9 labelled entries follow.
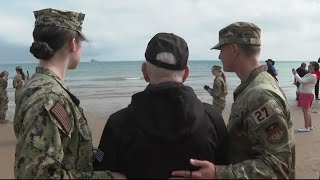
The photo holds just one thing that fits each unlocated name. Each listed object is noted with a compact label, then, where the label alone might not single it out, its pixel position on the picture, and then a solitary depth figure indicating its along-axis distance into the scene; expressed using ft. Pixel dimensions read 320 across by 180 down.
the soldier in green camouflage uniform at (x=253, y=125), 4.99
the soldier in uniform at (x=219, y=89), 24.92
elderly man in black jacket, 4.55
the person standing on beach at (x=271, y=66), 22.65
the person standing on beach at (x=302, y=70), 36.10
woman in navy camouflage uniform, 4.50
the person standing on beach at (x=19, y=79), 27.76
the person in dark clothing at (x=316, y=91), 39.79
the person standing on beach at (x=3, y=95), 28.95
